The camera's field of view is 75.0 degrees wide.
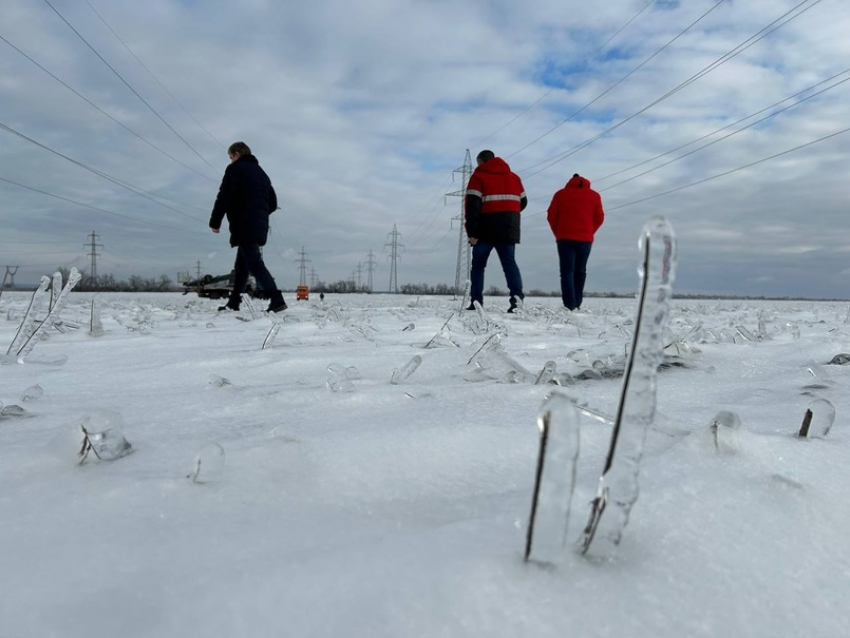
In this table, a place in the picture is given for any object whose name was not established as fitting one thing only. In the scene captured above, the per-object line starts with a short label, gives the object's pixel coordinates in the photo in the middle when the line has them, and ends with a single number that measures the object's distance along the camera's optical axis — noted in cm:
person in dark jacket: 655
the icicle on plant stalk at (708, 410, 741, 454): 79
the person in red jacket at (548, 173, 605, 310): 697
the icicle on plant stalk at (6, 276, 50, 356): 176
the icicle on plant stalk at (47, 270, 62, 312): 179
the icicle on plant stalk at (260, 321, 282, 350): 251
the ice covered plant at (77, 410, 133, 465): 82
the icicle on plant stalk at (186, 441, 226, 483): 72
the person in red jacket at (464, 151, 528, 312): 658
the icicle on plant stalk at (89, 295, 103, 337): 301
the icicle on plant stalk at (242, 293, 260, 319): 427
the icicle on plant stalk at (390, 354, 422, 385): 148
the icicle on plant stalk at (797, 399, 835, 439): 87
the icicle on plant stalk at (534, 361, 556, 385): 147
